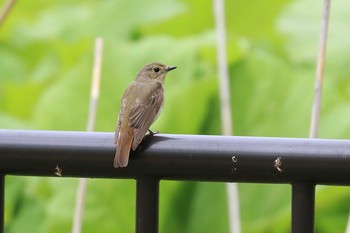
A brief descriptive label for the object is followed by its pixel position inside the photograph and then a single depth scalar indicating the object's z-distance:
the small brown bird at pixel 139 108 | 6.92
